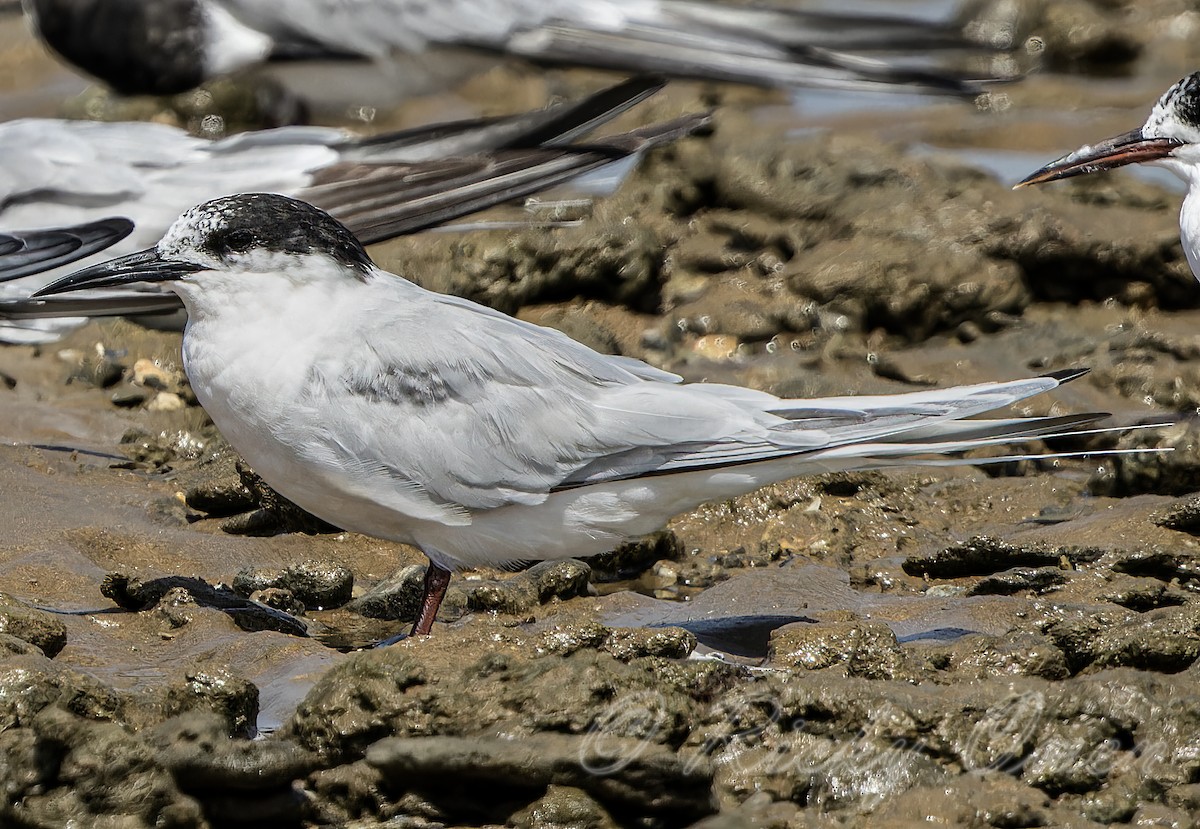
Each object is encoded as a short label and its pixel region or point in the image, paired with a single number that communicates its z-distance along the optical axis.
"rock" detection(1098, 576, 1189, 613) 8.61
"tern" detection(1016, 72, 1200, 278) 11.40
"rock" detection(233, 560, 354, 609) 9.14
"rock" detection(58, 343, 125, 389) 12.77
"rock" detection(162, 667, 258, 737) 7.05
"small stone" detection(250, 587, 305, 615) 9.12
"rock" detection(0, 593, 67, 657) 7.67
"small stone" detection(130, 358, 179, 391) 12.67
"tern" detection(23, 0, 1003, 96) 17.20
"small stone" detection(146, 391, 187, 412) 12.37
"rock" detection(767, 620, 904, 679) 7.70
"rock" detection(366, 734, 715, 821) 6.35
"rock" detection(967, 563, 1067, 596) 9.02
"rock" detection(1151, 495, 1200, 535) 9.59
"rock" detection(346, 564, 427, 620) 9.22
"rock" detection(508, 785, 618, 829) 6.40
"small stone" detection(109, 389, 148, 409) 12.45
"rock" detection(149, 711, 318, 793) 6.36
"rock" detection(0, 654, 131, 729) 6.40
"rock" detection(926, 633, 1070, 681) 7.66
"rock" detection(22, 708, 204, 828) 6.30
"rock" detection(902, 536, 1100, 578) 9.31
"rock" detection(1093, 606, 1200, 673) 7.51
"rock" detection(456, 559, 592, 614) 9.05
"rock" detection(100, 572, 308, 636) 8.77
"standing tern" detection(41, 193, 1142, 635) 8.31
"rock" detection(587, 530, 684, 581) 9.86
